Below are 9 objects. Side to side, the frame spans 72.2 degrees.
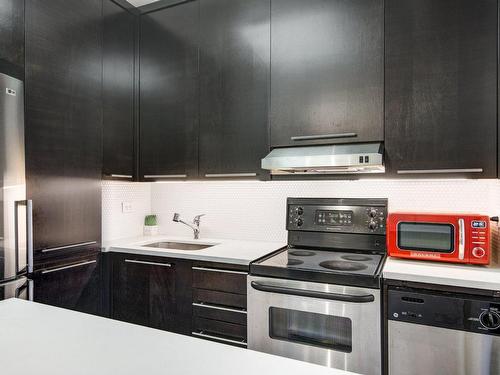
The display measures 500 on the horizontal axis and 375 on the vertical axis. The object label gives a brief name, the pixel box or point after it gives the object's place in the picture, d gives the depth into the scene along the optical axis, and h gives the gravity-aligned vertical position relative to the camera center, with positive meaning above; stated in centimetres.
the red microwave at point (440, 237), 170 -29
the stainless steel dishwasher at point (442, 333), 144 -66
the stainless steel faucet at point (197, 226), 276 -34
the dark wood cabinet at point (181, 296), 198 -71
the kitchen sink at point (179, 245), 268 -50
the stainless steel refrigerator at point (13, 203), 166 -9
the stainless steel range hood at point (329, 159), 188 +14
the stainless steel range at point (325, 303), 162 -60
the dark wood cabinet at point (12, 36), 178 +79
